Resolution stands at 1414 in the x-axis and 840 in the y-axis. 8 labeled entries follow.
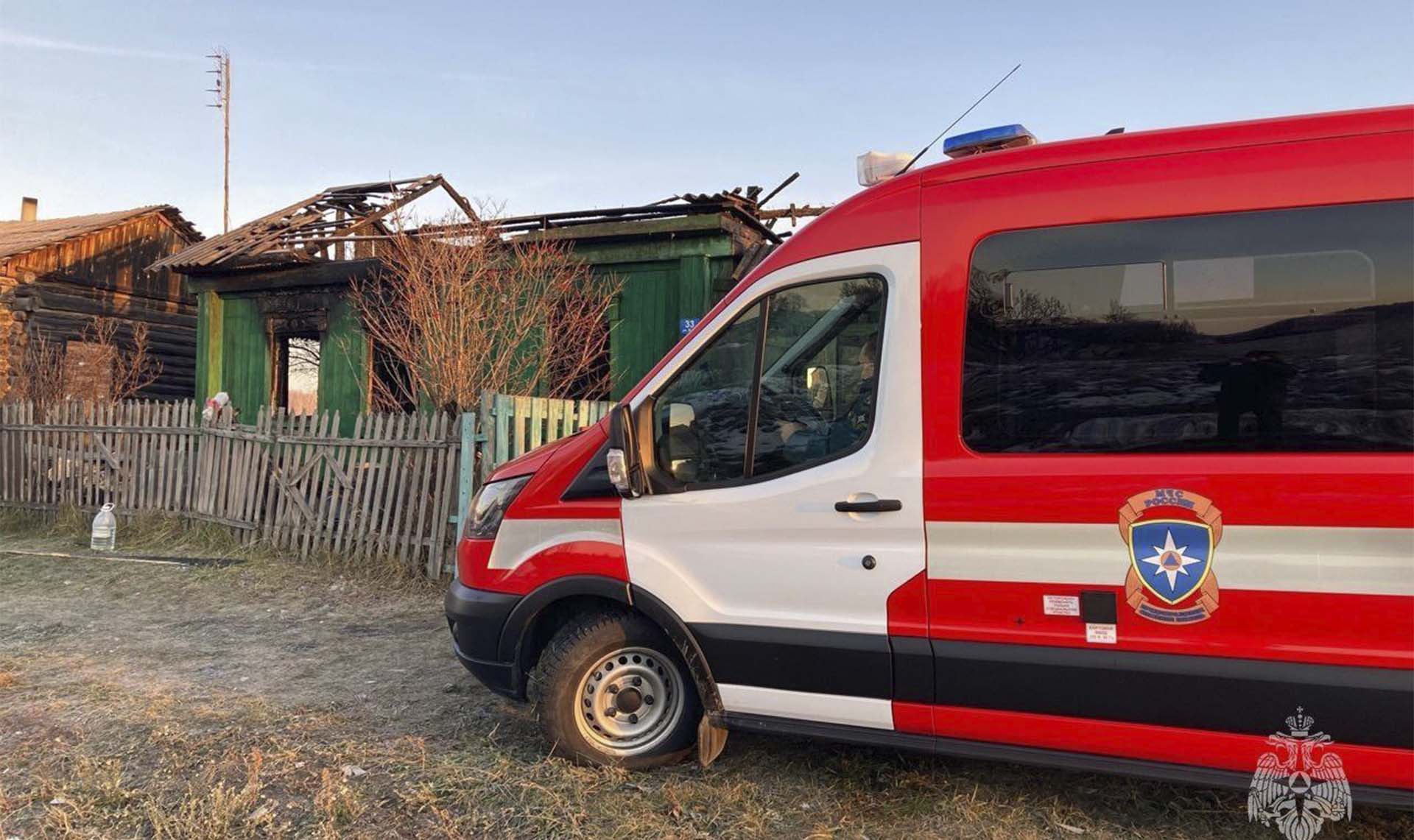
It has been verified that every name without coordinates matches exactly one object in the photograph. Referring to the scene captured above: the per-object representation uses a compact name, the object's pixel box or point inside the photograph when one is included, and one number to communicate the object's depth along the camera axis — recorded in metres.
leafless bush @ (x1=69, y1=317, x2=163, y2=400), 15.79
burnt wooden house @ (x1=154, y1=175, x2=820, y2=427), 10.60
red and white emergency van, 2.42
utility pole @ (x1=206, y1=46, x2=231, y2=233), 33.44
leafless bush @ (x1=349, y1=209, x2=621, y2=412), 8.40
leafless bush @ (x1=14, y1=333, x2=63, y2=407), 13.57
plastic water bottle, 8.79
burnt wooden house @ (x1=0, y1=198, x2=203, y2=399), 18.00
